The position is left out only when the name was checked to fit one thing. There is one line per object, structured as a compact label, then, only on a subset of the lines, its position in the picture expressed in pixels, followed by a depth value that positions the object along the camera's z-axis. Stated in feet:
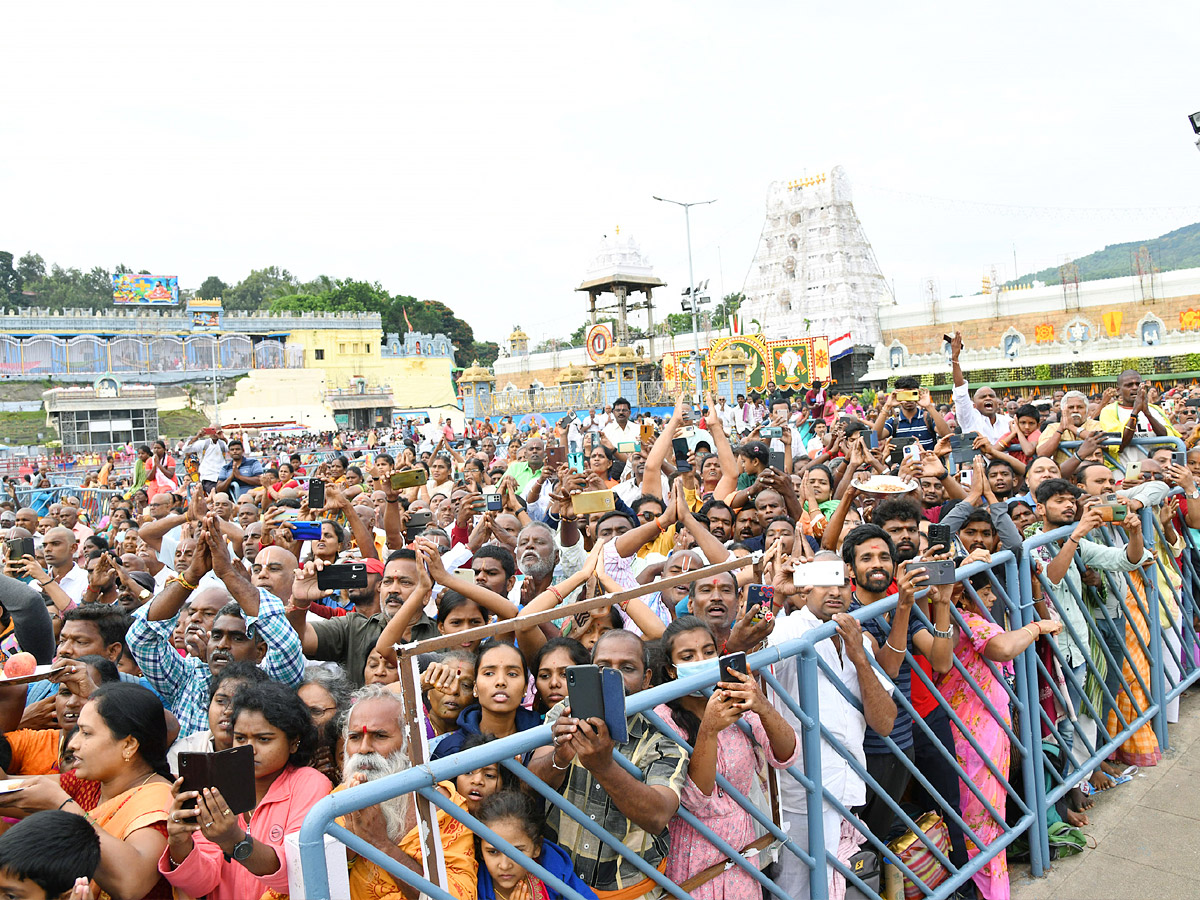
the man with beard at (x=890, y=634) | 10.03
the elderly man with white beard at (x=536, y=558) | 15.69
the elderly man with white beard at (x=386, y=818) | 7.27
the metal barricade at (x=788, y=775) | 5.95
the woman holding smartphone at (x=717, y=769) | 7.90
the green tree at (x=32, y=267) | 276.62
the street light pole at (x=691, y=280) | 86.31
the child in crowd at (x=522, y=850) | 7.79
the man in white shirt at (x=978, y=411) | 25.16
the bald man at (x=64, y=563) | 19.70
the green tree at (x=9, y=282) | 264.93
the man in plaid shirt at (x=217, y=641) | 11.48
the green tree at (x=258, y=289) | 300.20
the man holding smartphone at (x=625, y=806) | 7.42
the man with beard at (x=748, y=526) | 17.92
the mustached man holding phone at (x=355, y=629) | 13.21
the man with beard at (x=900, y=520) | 13.47
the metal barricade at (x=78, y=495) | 41.63
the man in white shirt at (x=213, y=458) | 34.82
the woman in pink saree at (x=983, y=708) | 11.37
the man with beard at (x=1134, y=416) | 20.43
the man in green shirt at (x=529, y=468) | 29.40
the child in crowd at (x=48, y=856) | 6.55
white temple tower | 159.33
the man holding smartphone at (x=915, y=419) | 23.82
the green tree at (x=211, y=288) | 312.09
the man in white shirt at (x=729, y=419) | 56.07
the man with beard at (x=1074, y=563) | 13.05
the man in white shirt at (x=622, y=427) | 33.04
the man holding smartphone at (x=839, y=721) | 9.39
